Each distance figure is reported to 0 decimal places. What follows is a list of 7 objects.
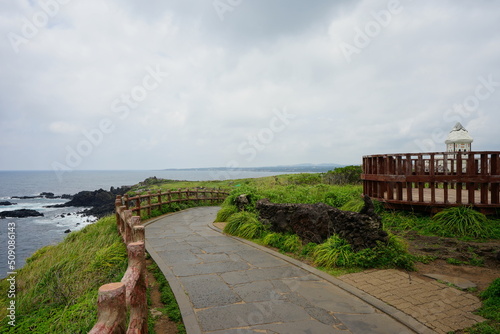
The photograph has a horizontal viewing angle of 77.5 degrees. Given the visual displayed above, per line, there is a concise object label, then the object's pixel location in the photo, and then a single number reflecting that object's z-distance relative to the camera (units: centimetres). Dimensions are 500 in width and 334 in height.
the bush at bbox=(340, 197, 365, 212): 902
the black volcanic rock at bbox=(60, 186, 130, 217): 4047
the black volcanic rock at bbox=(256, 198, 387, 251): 595
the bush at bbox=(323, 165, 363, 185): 2119
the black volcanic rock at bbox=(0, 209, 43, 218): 2964
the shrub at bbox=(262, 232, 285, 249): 753
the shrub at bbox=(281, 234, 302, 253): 701
